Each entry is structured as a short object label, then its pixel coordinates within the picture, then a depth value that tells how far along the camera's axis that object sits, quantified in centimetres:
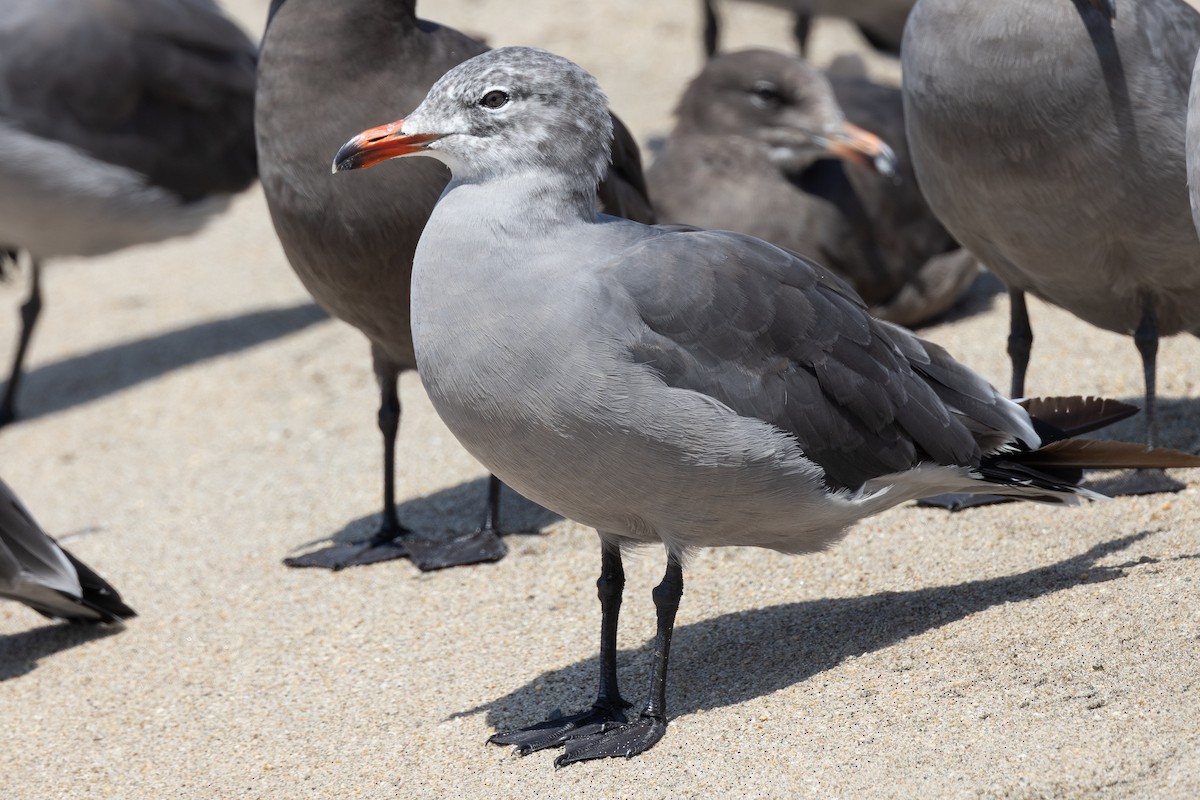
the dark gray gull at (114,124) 1498
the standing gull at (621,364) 665
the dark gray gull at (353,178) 942
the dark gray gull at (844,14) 1819
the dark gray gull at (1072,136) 880
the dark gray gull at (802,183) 1277
